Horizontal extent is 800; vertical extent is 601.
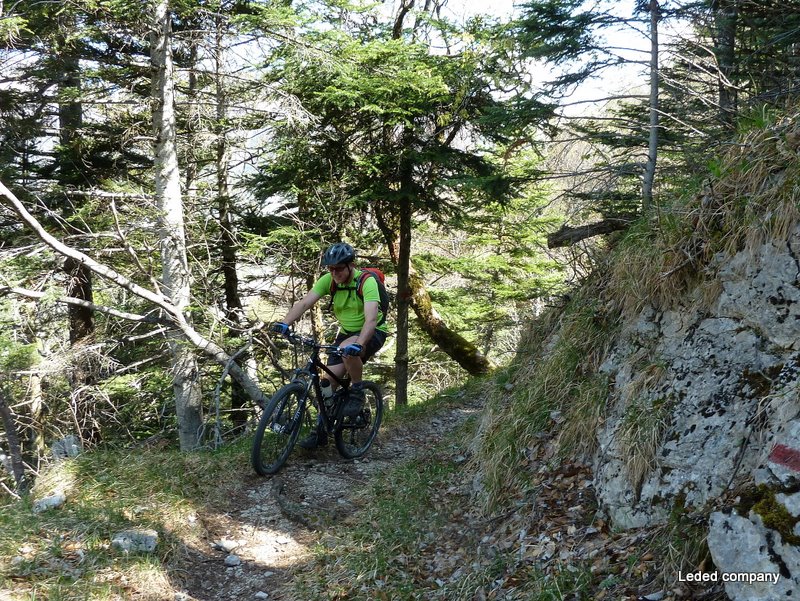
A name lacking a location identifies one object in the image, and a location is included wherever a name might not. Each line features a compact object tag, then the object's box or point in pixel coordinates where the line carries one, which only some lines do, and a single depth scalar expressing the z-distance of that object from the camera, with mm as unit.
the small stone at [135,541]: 4359
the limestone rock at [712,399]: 3432
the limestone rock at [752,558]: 2645
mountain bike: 5949
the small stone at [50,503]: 4761
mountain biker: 6117
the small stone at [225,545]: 5069
